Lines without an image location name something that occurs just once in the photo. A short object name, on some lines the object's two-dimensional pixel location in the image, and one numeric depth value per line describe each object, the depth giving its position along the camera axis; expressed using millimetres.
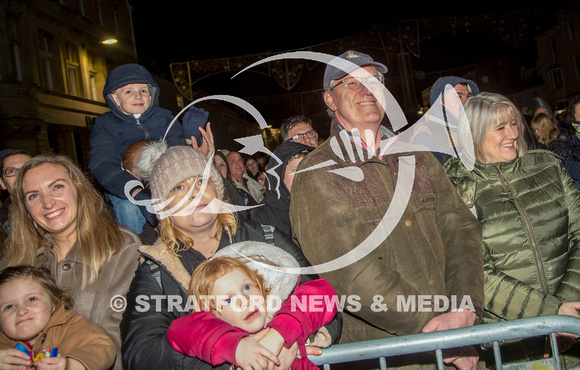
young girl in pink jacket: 1750
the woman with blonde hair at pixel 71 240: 2502
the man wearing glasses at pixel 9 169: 4056
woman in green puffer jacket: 2480
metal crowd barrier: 1832
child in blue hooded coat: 3332
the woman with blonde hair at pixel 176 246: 1970
